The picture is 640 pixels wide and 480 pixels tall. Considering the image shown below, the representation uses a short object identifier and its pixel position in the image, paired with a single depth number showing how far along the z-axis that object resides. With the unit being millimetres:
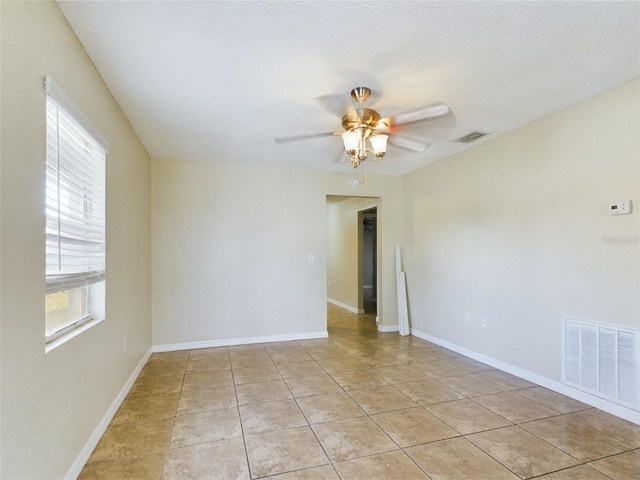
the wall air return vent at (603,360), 2414
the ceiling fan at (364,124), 2469
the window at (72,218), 1654
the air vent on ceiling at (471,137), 3452
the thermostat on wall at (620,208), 2438
